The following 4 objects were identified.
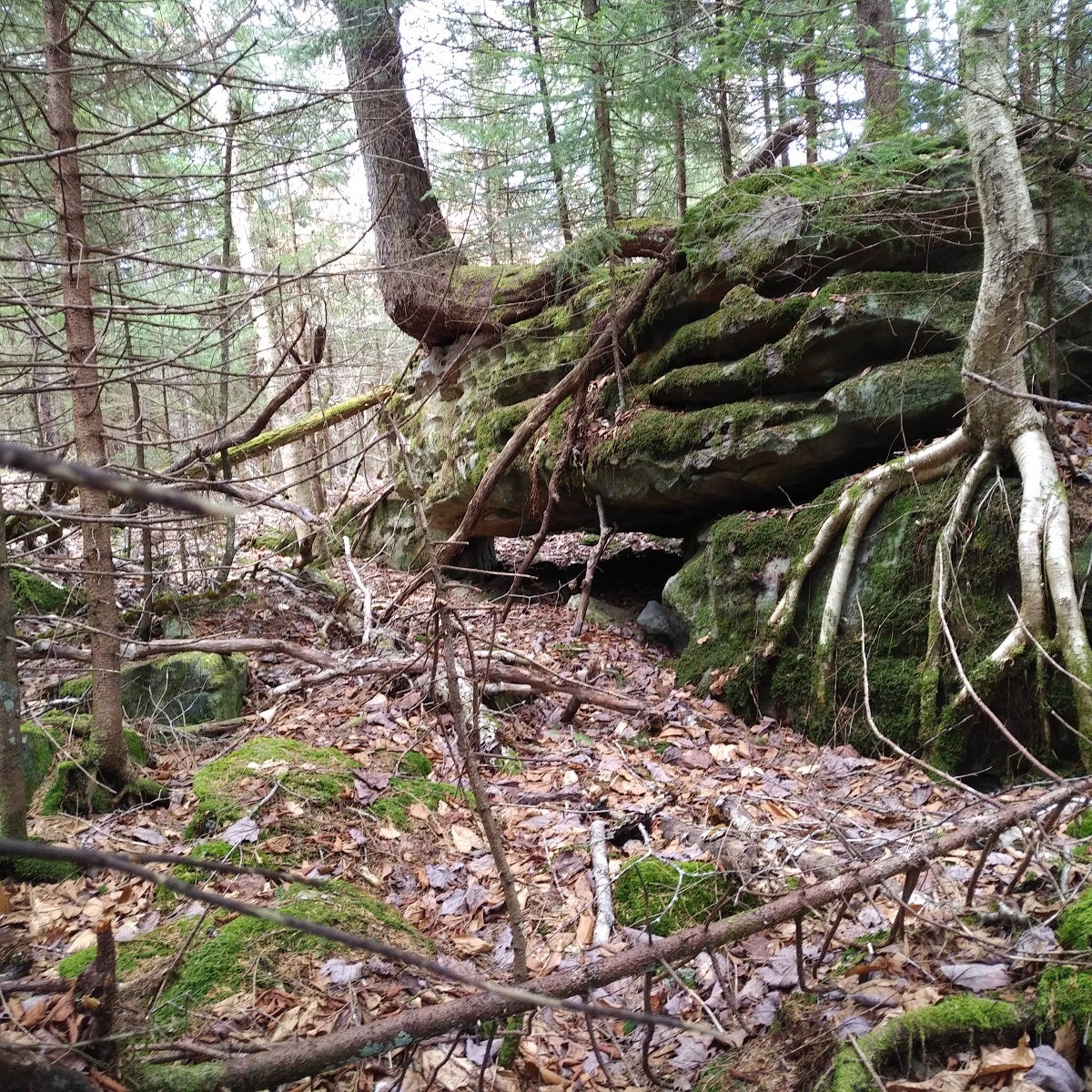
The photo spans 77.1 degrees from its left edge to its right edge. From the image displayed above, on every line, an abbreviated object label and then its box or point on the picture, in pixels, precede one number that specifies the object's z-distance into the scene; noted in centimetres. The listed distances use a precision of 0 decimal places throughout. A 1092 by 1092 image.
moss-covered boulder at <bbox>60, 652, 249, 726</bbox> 496
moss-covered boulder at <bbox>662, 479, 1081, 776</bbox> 431
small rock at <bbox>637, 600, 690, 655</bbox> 675
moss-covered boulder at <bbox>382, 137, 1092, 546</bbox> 554
